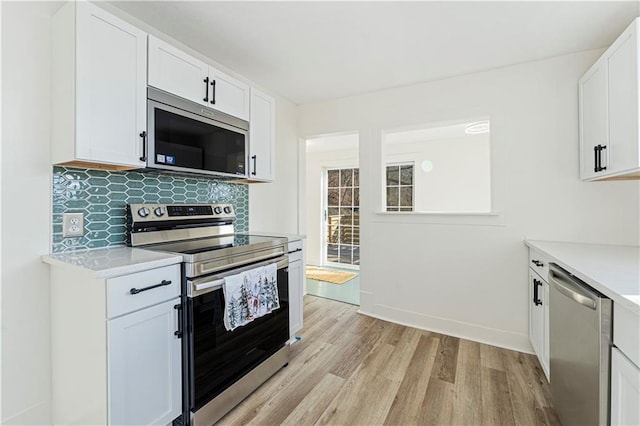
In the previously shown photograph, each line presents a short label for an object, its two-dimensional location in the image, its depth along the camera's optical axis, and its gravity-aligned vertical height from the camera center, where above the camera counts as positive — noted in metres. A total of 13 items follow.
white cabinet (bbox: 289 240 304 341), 2.40 -0.62
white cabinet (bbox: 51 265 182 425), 1.26 -0.63
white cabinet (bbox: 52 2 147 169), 1.43 +0.63
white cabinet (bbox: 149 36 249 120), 1.75 +0.87
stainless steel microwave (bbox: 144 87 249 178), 1.75 +0.49
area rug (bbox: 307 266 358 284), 4.61 -1.05
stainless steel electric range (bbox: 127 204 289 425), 1.53 -0.54
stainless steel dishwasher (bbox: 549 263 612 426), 1.15 -0.61
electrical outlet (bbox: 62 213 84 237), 1.63 -0.07
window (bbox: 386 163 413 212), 4.98 +0.42
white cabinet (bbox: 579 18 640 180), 1.64 +0.62
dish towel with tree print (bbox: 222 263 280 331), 1.68 -0.51
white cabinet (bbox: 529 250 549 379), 1.94 -0.69
